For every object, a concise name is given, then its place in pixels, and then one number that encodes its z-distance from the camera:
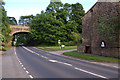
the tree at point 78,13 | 49.14
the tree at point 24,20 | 71.66
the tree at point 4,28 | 31.24
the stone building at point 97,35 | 14.71
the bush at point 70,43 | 42.86
